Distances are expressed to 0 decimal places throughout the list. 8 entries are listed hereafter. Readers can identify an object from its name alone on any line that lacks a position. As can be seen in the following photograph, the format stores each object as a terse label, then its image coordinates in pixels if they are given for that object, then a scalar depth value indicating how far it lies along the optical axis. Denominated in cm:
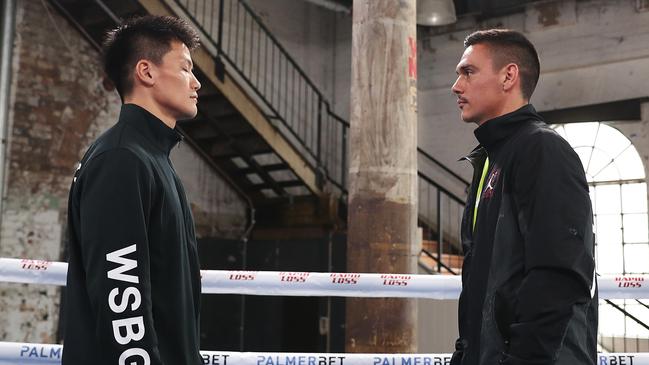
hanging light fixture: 881
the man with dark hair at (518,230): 168
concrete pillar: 471
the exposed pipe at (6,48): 676
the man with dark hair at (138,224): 169
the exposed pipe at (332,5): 1010
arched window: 878
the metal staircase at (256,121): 803
